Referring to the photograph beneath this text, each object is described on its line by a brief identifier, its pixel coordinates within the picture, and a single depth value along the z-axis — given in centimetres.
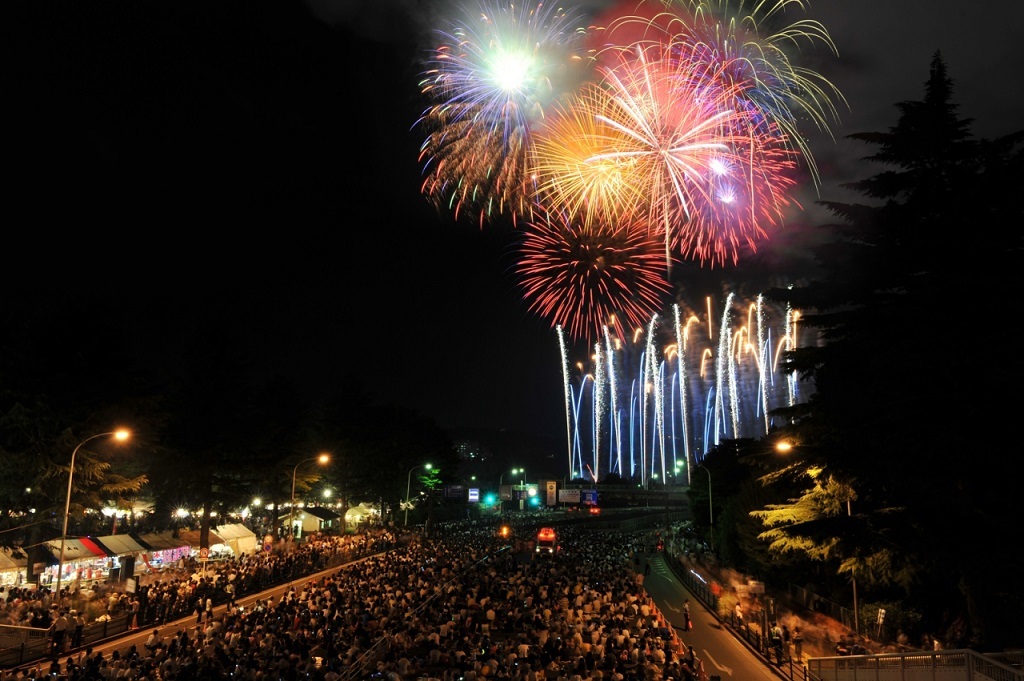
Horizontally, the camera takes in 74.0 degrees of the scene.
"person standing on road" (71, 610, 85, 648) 2112
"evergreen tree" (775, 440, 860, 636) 2039
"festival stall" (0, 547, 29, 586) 2930
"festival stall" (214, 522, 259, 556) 4447
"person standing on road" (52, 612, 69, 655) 2012
